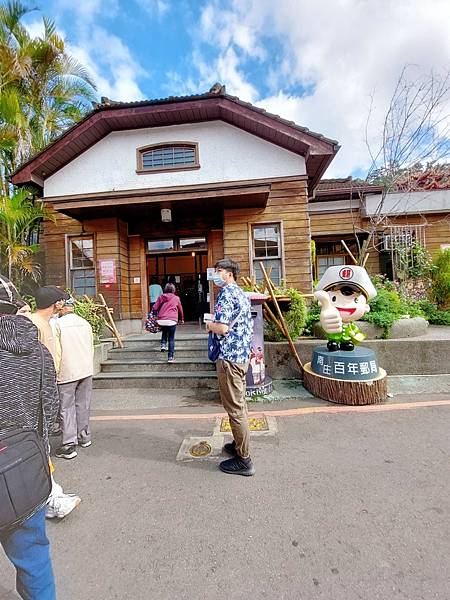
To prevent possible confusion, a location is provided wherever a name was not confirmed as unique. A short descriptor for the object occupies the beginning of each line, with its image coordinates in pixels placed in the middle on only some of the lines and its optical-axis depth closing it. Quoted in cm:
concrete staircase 581
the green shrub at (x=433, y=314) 838
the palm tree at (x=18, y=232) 784
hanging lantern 848
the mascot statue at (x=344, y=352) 464
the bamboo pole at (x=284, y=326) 570
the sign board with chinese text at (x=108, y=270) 905
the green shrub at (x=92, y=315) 672
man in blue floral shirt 296
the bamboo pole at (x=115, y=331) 712
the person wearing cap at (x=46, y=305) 276
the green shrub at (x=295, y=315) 595
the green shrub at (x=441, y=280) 880
